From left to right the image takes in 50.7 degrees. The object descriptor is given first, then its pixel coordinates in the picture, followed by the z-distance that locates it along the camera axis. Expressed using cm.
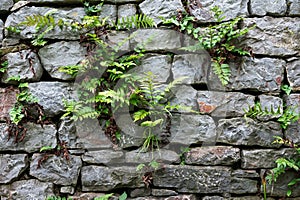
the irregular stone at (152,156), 286
